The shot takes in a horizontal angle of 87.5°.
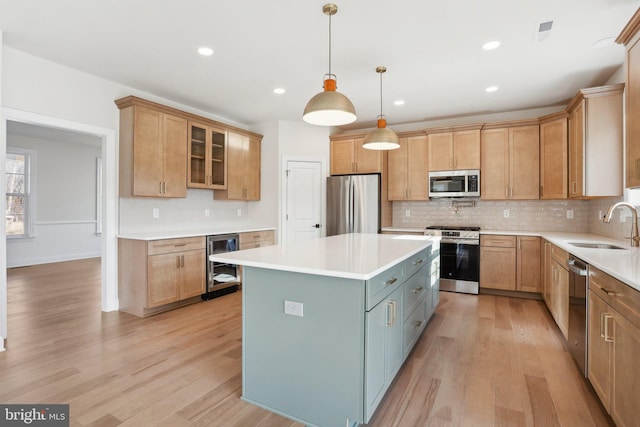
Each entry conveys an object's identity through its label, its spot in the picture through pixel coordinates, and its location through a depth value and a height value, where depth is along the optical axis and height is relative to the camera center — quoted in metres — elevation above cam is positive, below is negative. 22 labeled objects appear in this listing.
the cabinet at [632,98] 2.14 +0.77
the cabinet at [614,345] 1.50 -0.68
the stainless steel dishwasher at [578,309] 2.22 -0.67
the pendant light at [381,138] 3.14 +0.72
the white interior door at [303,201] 5.52 +0.20
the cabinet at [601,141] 3.25 +0.73
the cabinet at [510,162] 4.54 +0.72
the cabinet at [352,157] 5.35 +0.91
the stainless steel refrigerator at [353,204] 5.09 +0.14
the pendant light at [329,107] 2.19 +0.71
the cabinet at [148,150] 3.77 +0.74
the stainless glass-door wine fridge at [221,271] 4.29 -0.79
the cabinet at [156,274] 3.61 -0.69
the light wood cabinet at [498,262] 4.43 -0.65
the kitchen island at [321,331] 1.71 -0.66
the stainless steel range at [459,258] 4.60 -0.63
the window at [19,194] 6.60 +0.37
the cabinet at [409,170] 5.19 +0.68
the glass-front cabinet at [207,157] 4.47 +0.78
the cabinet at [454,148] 4.82 +0.97
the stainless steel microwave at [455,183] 4.83 +0.44
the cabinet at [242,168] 5.05 +0.71
